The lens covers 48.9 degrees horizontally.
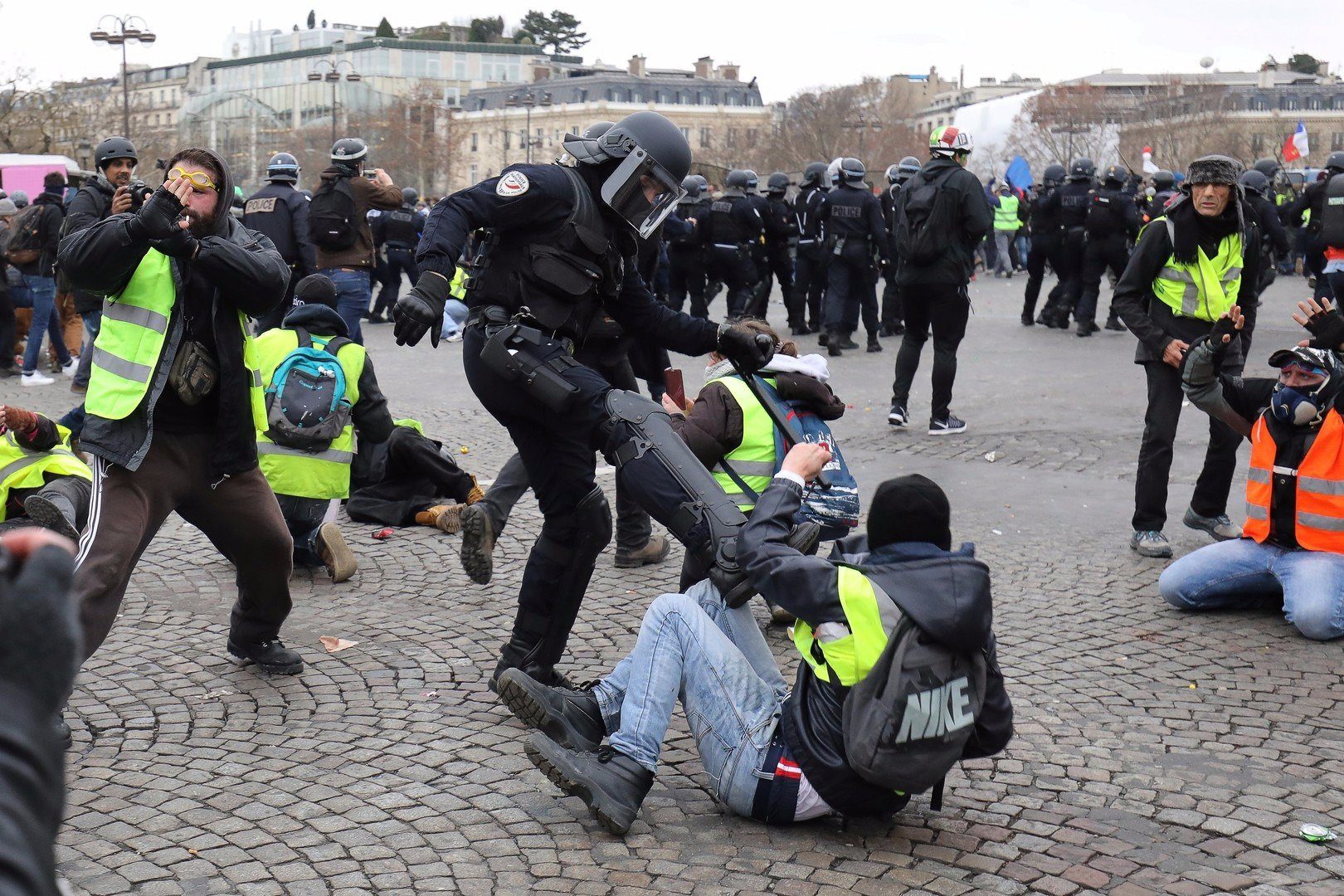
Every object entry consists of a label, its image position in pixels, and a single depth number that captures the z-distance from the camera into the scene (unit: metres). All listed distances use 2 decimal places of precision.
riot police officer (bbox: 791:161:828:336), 16.25
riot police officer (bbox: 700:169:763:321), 16.12
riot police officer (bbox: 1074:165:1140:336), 15.06
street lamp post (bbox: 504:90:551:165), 102.88
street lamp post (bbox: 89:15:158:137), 31.36
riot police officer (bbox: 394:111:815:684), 4.35
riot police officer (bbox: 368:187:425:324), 18.89
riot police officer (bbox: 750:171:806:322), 16.64
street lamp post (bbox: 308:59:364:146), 43.41
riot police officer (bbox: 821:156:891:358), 14.77
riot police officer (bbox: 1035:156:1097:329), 15.88
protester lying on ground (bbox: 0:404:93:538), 6.03
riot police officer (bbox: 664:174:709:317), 16.14
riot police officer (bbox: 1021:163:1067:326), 16.16
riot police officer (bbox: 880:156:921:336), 16.64
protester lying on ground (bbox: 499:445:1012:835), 3.57
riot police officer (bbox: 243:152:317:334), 10.98
